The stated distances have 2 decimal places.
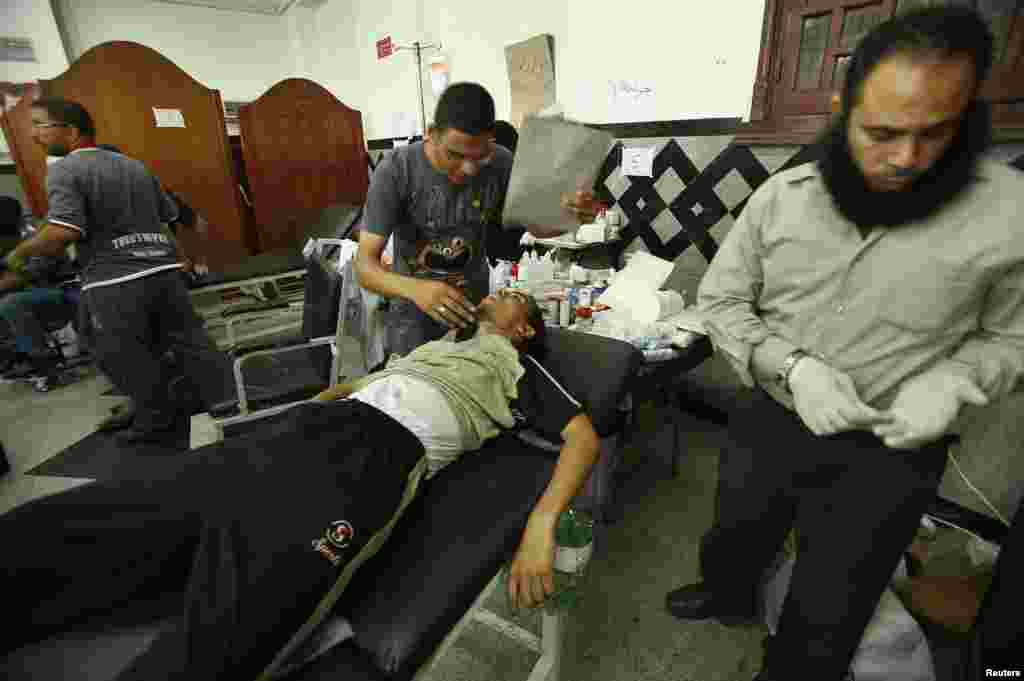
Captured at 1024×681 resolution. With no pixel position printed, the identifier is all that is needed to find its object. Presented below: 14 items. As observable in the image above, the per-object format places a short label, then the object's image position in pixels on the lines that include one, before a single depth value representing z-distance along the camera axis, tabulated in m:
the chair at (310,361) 1.97
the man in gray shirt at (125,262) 2.03
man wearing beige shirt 0.81
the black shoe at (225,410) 1.92
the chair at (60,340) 3.19
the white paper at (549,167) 1.66
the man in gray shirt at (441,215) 1.40
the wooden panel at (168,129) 3.89
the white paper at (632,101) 2.22
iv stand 3.73
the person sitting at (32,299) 3.02
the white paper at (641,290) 1.75
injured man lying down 0.81
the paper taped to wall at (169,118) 4.18
